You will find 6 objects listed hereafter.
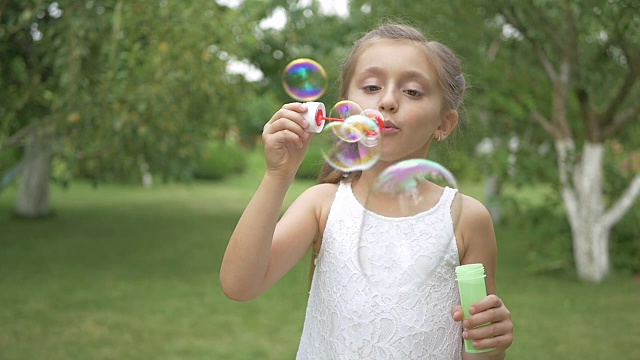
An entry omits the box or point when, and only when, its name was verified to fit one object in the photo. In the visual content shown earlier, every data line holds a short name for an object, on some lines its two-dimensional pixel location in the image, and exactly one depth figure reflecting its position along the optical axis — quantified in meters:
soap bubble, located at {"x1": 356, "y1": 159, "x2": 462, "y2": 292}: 1.83
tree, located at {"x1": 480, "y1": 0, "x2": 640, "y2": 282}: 7.65
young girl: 1.70
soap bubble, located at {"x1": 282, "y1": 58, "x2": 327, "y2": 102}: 2.39
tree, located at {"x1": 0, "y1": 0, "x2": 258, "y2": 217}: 6.63
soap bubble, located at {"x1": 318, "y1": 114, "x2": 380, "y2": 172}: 1.78
